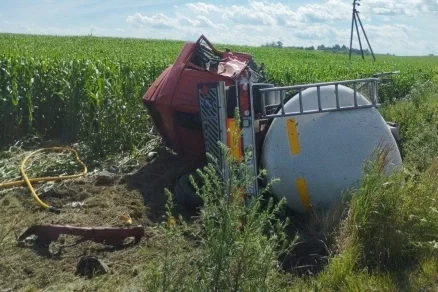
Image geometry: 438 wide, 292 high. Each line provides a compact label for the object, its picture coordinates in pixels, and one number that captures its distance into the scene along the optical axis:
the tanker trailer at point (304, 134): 6.29
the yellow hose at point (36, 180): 6.99
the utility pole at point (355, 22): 49.19
